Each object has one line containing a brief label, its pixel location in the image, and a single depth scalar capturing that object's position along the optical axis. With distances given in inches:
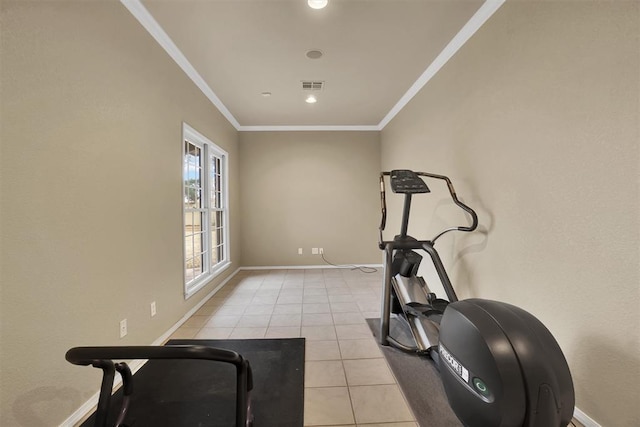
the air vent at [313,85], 124.2
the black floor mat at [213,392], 57.8
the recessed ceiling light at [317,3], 75.7
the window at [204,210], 126.1
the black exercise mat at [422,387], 57.4
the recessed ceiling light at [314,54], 100.0
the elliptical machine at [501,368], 38.9
